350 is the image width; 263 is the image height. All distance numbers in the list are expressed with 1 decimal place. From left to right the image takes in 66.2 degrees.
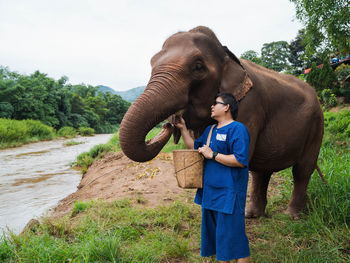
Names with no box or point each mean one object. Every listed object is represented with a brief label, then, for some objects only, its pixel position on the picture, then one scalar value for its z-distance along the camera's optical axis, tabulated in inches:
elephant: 79.8
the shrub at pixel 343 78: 566.8
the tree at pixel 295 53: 1496.3
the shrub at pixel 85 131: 1456.2
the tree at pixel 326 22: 333.1
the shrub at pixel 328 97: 568.1
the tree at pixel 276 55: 1596.9
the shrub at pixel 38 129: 954.7
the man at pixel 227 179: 69.9
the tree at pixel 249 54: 1750.4
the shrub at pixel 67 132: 1198.6
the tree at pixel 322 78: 636.7
